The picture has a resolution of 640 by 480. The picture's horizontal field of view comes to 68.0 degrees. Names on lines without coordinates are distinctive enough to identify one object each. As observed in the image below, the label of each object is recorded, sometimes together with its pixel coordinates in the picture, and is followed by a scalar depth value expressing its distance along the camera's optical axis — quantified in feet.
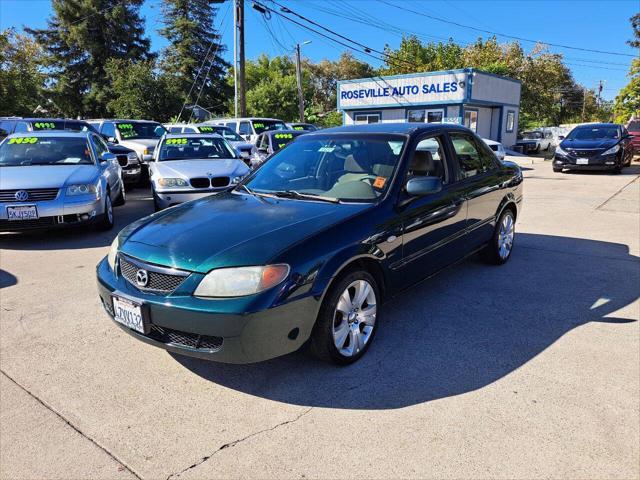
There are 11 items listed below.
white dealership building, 81.30
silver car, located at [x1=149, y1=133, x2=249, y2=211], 25.49
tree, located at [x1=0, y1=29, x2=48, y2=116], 89.76
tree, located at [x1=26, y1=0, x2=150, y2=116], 142.51
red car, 66.69
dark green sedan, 8.83
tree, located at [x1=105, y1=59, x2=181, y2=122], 110.93
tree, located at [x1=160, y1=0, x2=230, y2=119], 155.74
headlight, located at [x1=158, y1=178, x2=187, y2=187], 25.62
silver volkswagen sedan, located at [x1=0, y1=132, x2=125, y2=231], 20.56
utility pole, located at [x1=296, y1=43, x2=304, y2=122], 106.78
